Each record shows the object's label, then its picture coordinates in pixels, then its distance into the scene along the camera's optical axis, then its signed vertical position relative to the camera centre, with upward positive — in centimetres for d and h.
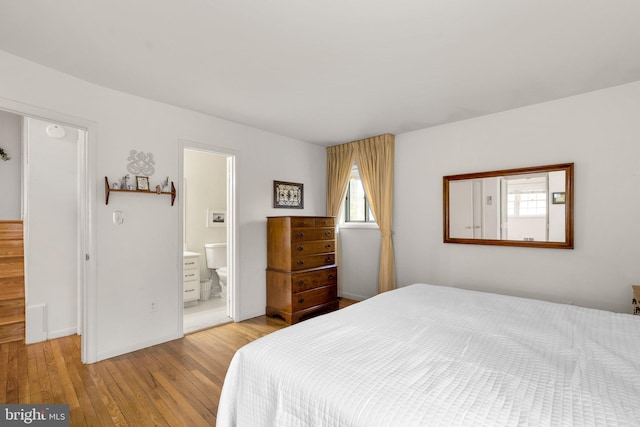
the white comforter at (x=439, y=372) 93 -62
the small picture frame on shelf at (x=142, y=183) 280 +29
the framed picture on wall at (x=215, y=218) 484 -8
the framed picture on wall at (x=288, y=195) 404 +26
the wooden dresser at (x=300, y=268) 355 -70
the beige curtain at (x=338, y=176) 447 +57
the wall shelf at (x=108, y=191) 260 +20
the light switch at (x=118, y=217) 268 -4
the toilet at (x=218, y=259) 466 -73
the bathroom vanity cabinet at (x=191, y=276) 414 -89
